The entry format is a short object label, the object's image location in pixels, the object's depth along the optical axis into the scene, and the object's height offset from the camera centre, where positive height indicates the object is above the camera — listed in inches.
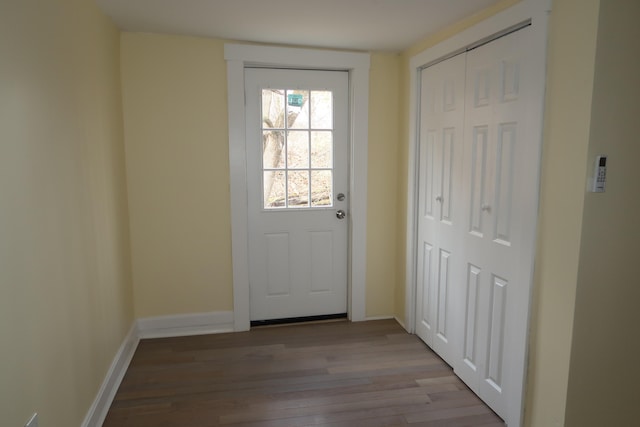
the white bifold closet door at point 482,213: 83.1 -11.6
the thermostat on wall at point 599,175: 68.3 -2.0
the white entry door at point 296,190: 132.8 -9.1
